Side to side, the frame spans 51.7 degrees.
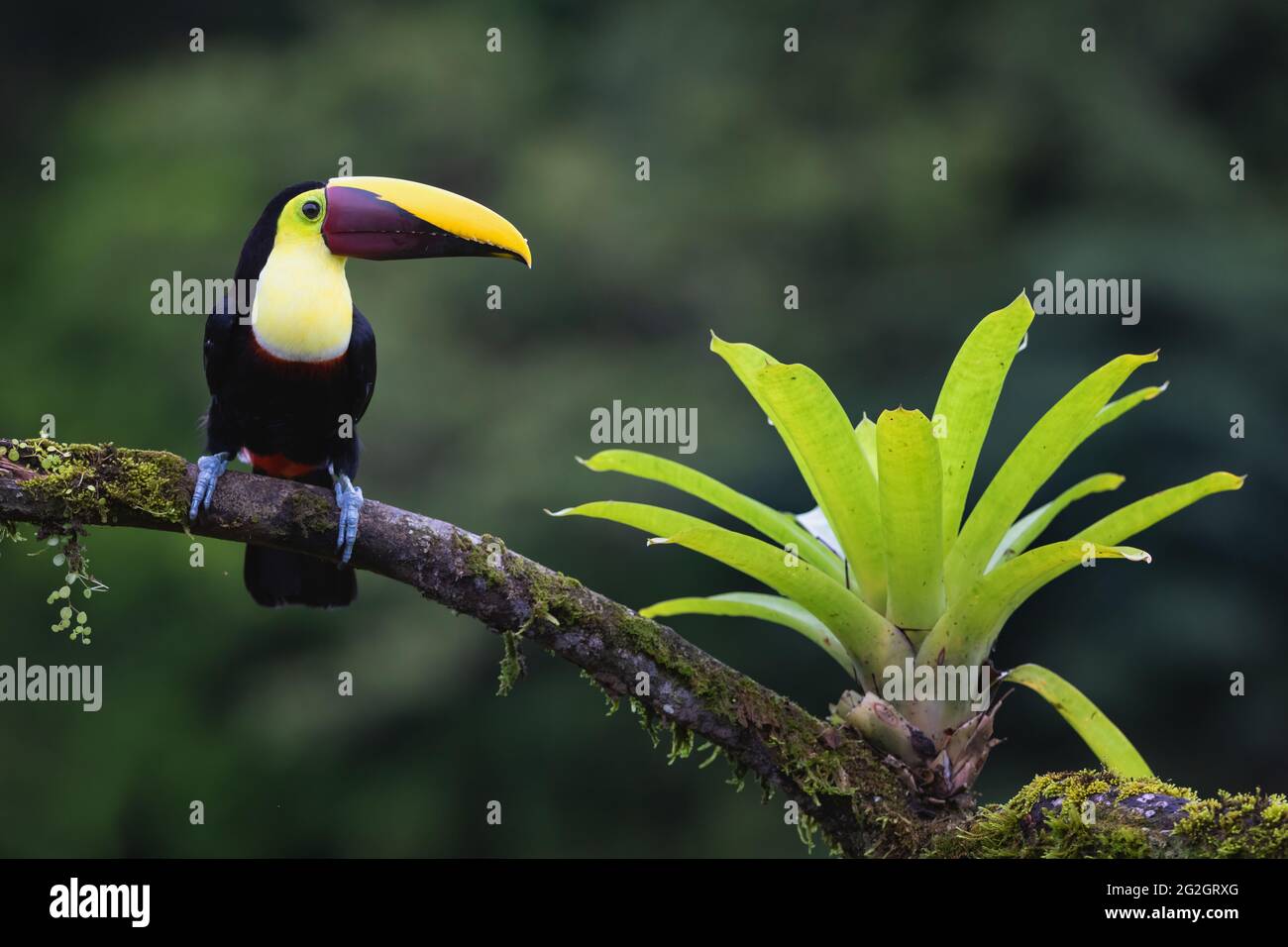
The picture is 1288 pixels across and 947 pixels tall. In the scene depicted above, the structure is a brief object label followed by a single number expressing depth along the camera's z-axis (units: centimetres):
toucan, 323
